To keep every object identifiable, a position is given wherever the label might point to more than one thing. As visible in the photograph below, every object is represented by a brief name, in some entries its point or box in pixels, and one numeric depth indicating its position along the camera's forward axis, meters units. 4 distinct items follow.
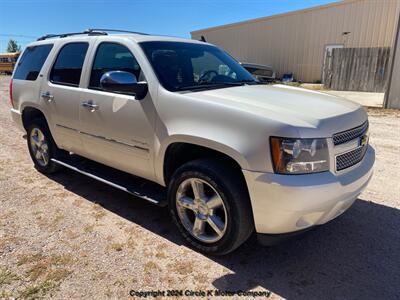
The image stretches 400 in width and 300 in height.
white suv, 2.55
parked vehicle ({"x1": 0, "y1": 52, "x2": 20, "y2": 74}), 42.28
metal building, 21.06
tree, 81.44
